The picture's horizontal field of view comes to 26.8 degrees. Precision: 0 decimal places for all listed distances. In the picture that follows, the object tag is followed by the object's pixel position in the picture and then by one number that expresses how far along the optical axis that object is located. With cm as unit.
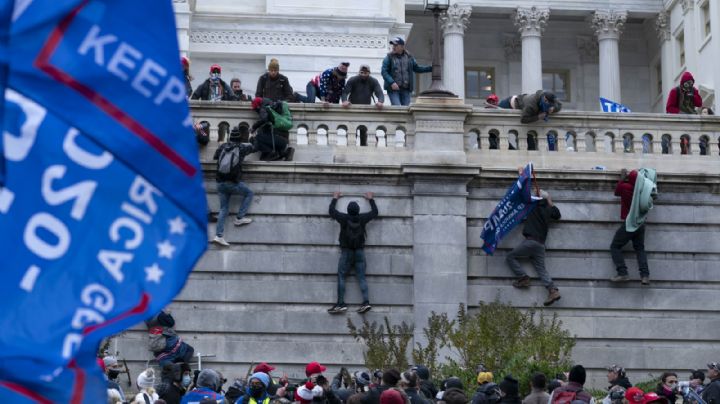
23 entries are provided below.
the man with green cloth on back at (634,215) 2555
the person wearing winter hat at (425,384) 1759
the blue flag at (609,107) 3033
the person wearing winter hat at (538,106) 2611
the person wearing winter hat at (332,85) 2753
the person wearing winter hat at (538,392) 1531
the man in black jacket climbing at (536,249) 2530
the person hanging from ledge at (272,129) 2555
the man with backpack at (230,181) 2498
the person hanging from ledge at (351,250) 2481
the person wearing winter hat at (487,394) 1539
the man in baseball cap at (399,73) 2788
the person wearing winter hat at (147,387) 1648
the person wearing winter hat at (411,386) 1485
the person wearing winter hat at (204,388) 1487
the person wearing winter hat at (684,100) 2894
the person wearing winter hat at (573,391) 1456
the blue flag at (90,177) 671
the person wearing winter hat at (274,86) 2722
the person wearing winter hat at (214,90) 2745
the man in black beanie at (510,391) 1474
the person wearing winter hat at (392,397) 1252
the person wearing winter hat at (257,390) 1542
